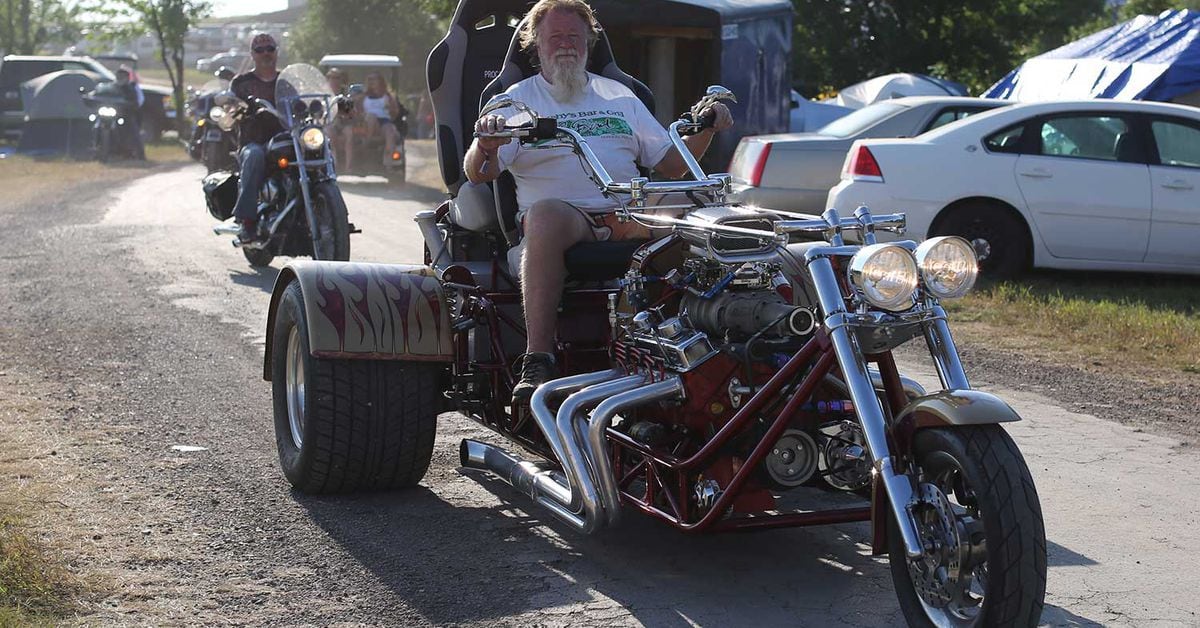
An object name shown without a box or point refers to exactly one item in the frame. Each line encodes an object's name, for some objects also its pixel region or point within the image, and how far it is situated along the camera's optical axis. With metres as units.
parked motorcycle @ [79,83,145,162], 28.53
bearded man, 5.33
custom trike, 3.91
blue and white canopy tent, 18.81
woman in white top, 23.38
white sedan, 11.41
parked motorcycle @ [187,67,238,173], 13.62
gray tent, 31.36
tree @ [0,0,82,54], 58.25
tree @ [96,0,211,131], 46.19
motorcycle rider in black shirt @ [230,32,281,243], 12.38
